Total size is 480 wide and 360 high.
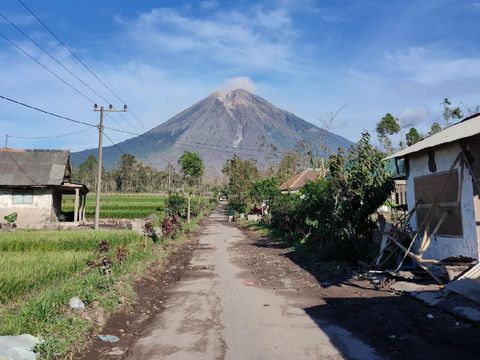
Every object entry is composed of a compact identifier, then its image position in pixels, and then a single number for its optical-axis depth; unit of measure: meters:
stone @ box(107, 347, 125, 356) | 6.10
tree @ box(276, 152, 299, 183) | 56.66
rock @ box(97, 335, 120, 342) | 6.59
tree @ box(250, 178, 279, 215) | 31.58
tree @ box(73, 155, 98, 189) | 98.00
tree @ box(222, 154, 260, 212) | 54.22
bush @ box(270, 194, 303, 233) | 21.27
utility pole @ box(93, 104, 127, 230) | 25.58
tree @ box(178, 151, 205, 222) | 52.59
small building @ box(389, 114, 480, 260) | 9.77
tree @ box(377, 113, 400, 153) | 51.16
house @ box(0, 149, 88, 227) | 30.06
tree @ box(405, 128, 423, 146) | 47.28
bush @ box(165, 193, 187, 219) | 38.39
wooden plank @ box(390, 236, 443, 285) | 9.79
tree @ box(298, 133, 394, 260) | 13.75
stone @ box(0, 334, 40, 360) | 4.69
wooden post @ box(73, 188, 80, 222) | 30.67
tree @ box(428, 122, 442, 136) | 41.82
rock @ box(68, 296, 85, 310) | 7.07
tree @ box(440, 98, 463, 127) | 42.03
